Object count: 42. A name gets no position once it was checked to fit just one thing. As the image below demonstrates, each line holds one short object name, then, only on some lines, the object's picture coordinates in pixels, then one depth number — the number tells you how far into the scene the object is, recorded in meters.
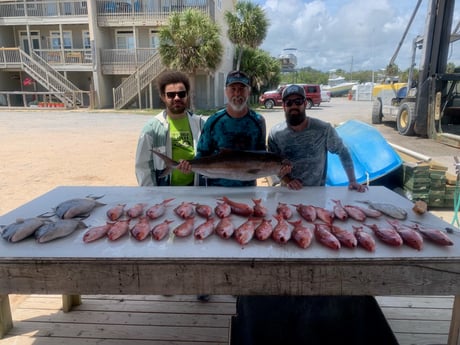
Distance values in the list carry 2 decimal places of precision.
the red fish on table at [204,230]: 2.11
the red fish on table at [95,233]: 2.10
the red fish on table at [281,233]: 2.05
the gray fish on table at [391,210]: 2.41
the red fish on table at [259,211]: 2.44
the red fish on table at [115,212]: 2.42
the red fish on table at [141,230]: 2.12
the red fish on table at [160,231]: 2.12
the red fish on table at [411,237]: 1.98
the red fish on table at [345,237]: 2.00
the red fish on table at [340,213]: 2.39
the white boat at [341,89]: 67.14
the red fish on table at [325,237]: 1.99
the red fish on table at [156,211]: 2.43
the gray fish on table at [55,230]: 2.09
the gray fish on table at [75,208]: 2.45
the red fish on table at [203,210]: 2.43
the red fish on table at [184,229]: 2.14
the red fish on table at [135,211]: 2.46
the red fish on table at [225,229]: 2.12
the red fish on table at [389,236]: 2.01
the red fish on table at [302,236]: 2.01
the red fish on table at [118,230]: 2.12
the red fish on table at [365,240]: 1.97
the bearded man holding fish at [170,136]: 3.38
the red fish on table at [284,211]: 2.44
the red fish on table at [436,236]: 2.02
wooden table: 1.89
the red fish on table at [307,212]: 2.38
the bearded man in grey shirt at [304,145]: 3.20
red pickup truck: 29.45
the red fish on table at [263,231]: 2.09
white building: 26.38
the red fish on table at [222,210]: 2.42
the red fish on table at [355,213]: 2.39
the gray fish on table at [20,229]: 2.09
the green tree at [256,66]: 32.12
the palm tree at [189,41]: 22.59
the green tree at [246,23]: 28.88
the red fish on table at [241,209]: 2.46
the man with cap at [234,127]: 3.14
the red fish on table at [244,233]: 2.06
